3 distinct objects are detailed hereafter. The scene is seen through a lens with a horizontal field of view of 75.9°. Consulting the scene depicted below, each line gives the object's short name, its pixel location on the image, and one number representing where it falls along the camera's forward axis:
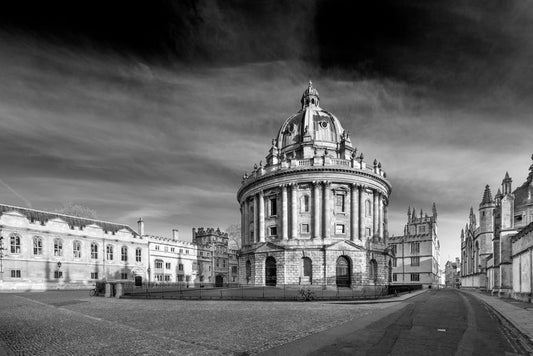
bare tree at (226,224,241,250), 102.38
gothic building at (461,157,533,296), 33.53
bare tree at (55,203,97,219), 74.04
